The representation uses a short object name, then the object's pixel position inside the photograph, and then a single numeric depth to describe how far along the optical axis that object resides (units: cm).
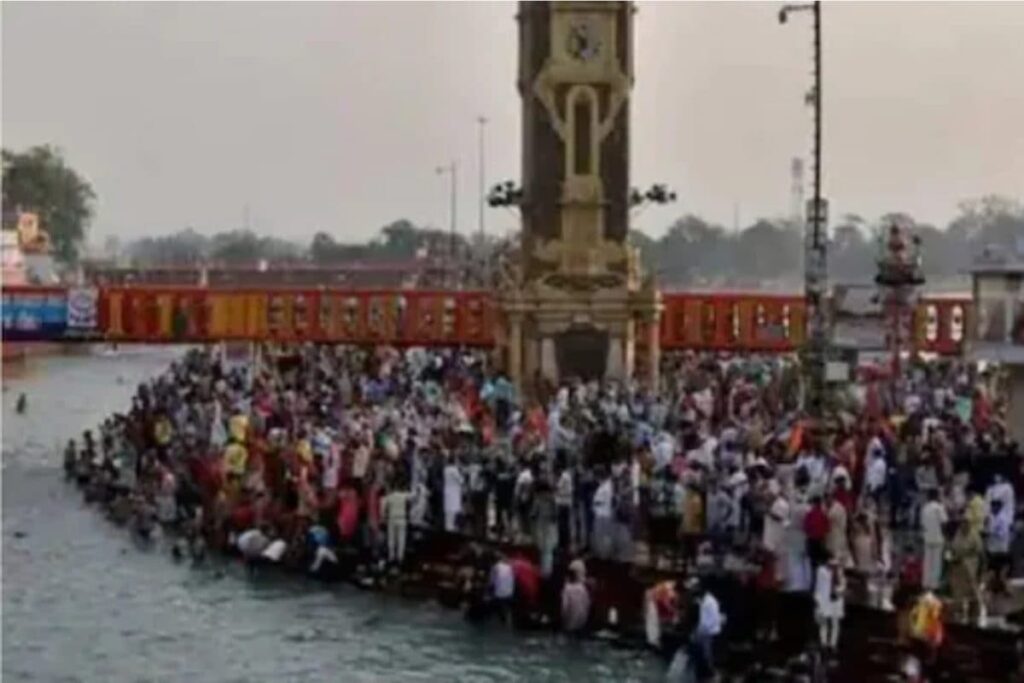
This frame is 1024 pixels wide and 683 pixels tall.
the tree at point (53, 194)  15775
